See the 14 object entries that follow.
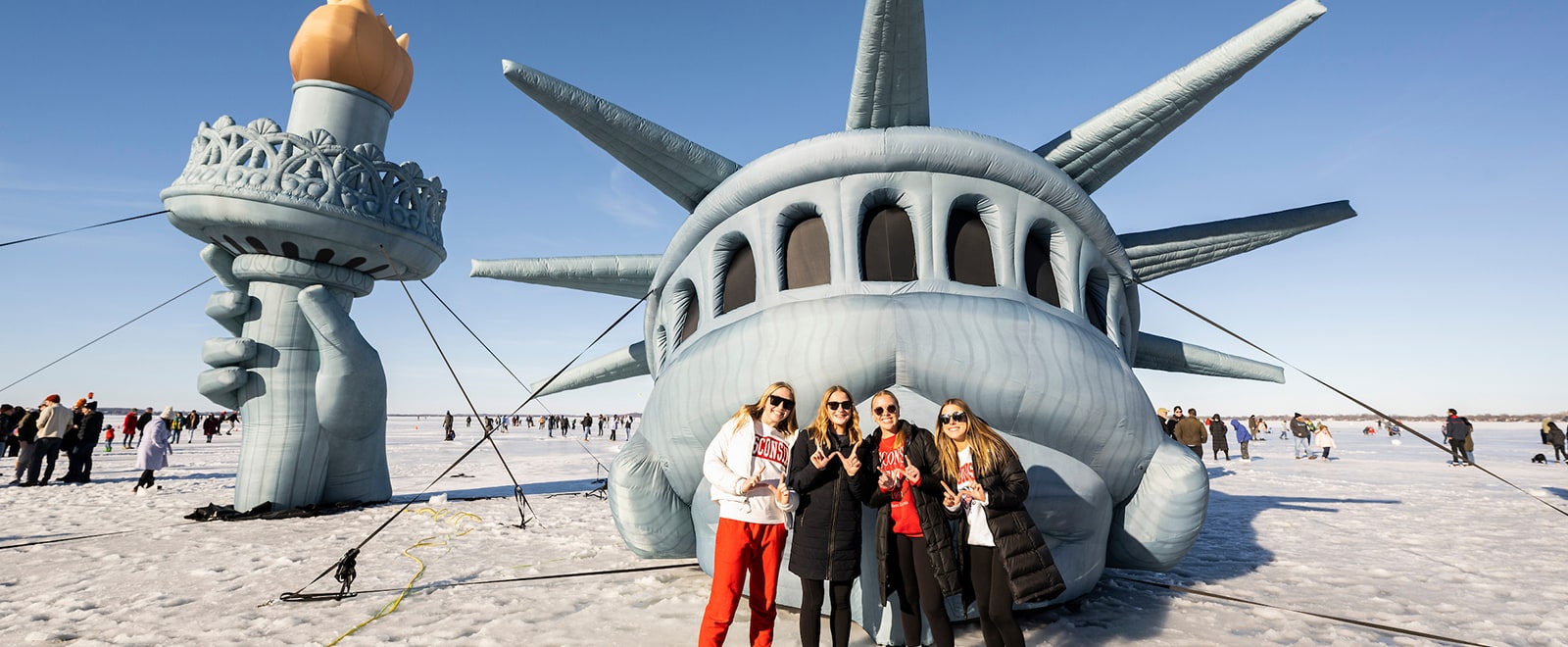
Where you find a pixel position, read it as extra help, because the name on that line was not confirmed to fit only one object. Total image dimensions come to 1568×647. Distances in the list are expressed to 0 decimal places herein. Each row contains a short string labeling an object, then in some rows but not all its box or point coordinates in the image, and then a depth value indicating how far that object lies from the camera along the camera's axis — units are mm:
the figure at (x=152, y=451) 12352
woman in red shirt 3621
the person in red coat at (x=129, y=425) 25625
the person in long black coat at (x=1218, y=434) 22125
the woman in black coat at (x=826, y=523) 3588
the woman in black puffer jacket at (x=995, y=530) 3486
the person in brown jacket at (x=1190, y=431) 16312
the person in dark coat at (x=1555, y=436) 20500
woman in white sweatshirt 3557
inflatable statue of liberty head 4199
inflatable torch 9250
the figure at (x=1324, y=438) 22031
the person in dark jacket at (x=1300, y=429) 25583
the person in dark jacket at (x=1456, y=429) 16500
